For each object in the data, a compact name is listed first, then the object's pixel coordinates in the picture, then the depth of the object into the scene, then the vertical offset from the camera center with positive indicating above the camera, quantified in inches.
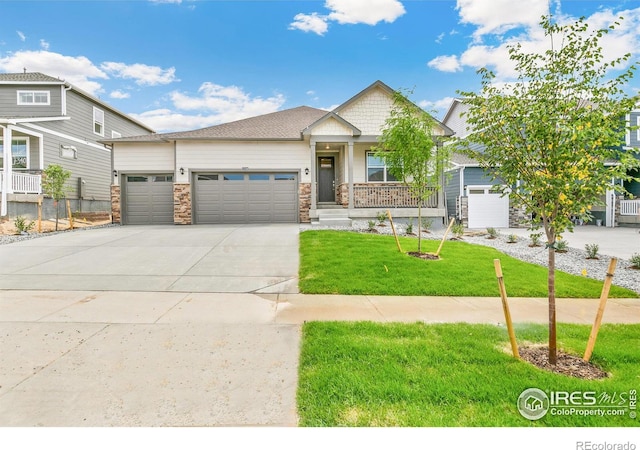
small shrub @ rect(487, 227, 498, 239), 472.1 -34.0
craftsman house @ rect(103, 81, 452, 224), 570.9 +62.2
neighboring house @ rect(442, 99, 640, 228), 636.7 +5.2
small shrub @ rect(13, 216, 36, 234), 451.2 -20.0
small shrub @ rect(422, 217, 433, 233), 531.7 -22.6
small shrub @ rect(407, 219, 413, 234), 466.0 -28.9
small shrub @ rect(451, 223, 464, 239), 477.8 -31.3
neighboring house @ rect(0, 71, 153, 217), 537.3 +138.6
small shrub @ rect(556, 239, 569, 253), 351.2 -41.1
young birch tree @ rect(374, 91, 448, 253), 315.9 +58.6
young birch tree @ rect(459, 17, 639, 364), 109.3 +28.4
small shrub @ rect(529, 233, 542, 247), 391.5 -41.3
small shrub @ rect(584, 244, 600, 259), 333.4 -43.0
